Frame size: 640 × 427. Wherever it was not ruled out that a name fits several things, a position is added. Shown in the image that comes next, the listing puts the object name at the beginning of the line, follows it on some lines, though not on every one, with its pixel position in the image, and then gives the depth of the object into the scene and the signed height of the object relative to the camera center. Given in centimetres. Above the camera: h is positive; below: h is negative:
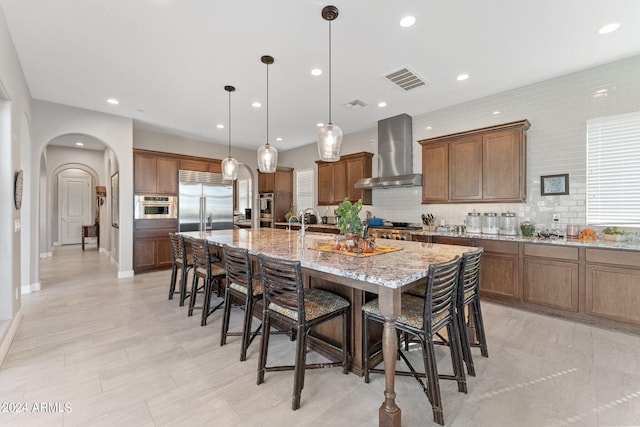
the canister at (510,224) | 397 -16
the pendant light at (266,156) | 354 +73
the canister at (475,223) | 425 -16
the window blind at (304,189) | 728 +65
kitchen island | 153 -35
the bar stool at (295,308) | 181 -67
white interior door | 914 +30
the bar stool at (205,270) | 302 -67
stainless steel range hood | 513 +115
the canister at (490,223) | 406 -15
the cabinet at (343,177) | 588 +80
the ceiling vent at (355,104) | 449 +181
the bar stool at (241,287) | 229 -66
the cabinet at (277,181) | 732 +86
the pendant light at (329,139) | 276 +74
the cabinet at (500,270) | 352 -75
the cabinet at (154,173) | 543 +80
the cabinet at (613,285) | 279 -75
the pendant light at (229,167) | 407 +68
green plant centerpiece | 226 -4
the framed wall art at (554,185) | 365 +38
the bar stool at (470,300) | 200 -69
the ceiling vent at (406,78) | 353 +180
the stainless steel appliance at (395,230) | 454 -30
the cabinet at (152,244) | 538 -62
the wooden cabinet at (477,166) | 382 +72
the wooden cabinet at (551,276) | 313 -75
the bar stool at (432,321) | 166 -70
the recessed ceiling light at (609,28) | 264 +180
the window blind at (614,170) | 327 +52
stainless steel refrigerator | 602 +25
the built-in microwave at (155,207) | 541 +12
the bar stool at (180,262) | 354 -67
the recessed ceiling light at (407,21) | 253 +178
